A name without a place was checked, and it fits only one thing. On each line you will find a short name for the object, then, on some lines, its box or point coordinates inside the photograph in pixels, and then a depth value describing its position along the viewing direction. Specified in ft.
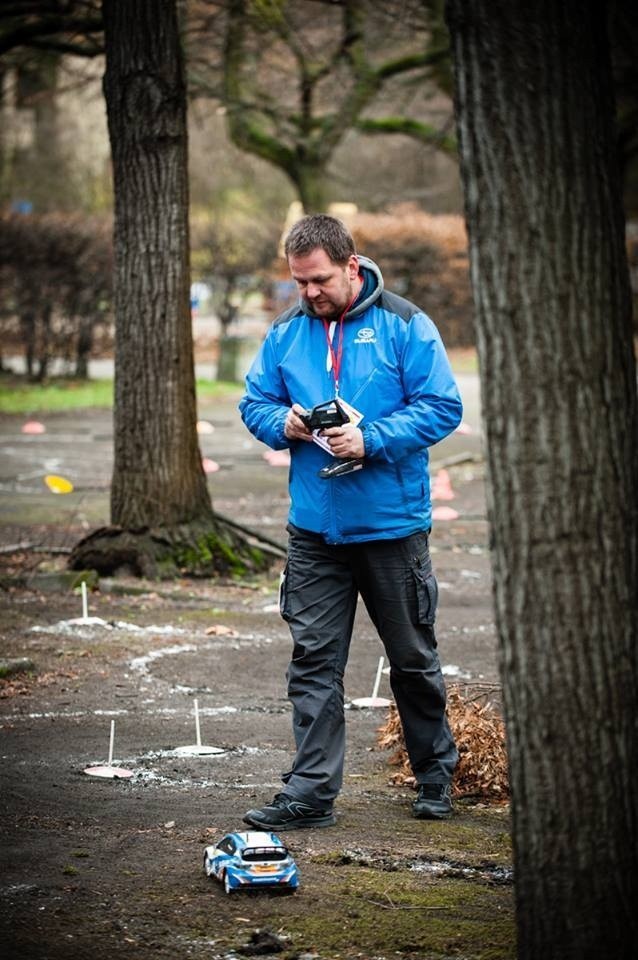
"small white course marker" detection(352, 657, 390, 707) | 47.96
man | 33.89
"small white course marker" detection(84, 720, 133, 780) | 38.15
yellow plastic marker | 68.82
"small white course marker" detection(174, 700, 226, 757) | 40.86
